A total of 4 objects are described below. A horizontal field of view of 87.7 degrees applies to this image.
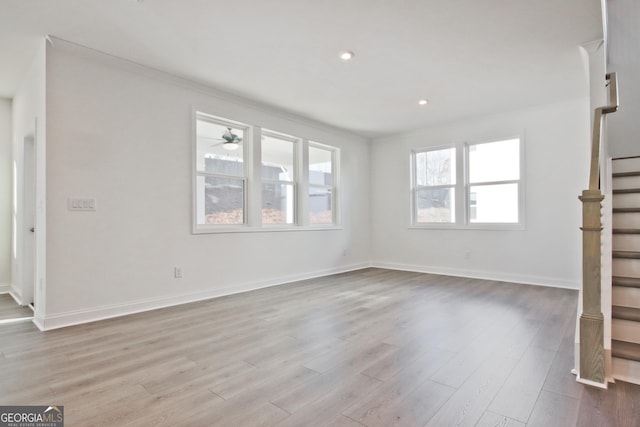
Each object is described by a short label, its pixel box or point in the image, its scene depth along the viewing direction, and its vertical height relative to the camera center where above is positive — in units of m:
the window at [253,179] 4.40 +0.52
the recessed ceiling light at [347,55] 3.36 +1.63
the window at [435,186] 6.01 +0.52
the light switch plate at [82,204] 3.20 +0.09
